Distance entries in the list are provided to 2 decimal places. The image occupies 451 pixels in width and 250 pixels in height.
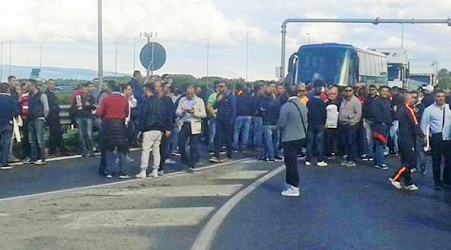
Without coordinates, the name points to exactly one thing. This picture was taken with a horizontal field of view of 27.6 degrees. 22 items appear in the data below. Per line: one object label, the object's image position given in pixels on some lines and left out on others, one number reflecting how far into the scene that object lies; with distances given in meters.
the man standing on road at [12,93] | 19.50
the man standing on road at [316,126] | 20.69
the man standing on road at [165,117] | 17.52
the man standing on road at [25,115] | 19.84
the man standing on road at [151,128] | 17.22
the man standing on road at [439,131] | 16.98
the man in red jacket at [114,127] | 17.45
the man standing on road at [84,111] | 21.16
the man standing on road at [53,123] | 20.67
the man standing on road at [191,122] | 18.41
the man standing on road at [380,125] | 20.27
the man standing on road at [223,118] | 21.08
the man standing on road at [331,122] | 21.67
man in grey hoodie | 15.41
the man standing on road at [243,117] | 24.34
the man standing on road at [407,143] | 16.53
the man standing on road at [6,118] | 18.70
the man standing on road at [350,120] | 21.05
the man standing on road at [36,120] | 19.58
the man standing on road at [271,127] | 21.50
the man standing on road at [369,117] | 21.60
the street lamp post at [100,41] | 24.08
